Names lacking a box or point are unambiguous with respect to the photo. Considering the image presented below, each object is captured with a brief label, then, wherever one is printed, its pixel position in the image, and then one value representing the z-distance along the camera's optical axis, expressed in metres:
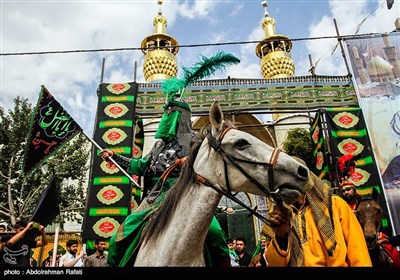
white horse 2.43
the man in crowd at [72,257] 6.40
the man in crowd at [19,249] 4.93
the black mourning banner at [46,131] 5.96
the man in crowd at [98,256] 6.39
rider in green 2.97
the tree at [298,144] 17.72
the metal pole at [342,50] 9.90
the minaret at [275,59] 27.86
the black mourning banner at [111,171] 8.42
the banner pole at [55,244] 3.44
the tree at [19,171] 15.70
